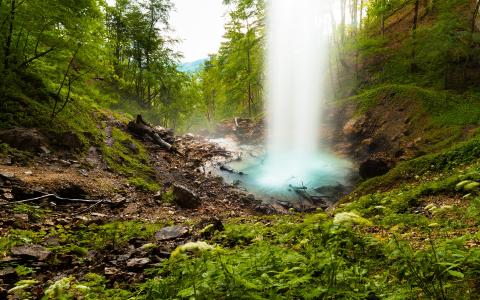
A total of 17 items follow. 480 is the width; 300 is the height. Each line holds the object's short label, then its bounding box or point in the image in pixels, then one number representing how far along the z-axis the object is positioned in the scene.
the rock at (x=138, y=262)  4.16
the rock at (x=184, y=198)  9.43
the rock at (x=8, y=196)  6.13
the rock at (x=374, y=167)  12.47
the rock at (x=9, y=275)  3.52
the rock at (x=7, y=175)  6.72
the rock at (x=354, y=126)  18.93
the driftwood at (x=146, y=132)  16.28
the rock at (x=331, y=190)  13.01
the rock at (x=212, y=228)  5.66
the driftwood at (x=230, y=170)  15.89
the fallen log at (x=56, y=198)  6.02
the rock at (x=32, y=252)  4.16
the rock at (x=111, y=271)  3.97
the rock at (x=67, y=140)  9.84
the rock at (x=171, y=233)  5.77
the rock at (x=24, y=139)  8.60
